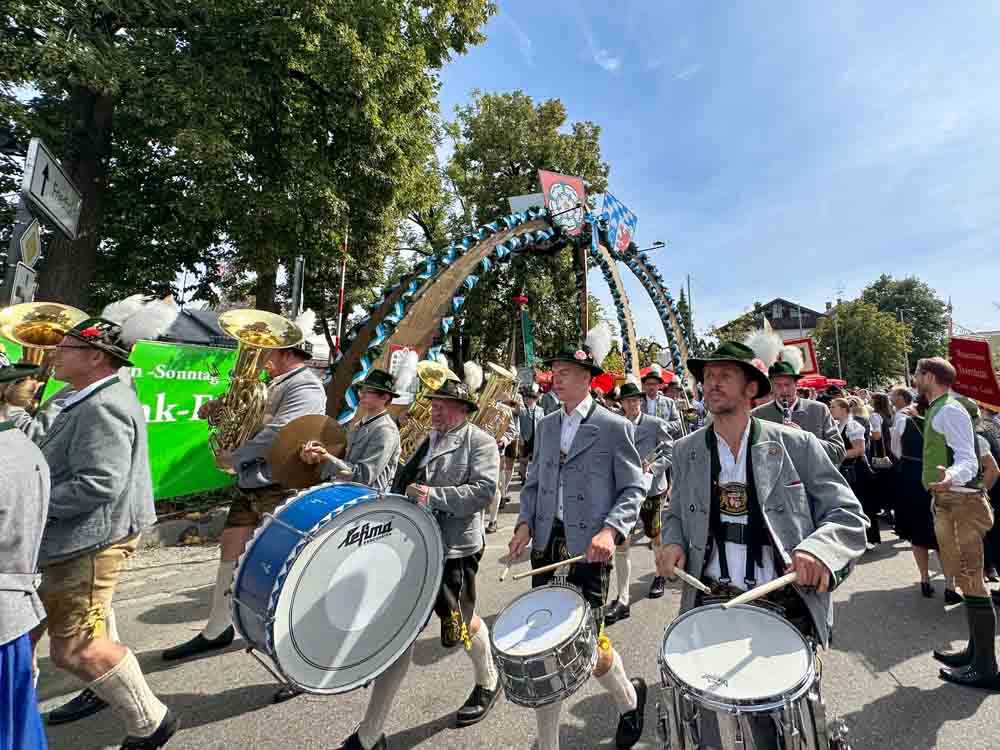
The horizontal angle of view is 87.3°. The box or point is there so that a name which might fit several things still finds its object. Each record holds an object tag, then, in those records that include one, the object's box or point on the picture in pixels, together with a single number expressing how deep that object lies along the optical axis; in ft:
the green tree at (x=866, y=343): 135.54
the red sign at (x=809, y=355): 26.21
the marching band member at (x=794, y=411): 16.61
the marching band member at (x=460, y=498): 9.92
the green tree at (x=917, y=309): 167.63
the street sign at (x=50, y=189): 15.48
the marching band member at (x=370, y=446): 11.20
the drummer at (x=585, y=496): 8.81
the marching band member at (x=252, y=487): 12.51
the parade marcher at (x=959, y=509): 11.18
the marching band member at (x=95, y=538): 8.11
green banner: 22.24
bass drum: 6.63
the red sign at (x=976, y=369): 19.04
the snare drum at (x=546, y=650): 7.06
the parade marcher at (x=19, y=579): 6.19
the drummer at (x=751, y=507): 6.89
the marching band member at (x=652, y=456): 18.04
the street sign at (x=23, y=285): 14.87
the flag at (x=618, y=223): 57.00
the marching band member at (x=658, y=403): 24.16
